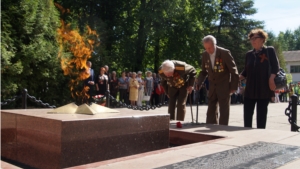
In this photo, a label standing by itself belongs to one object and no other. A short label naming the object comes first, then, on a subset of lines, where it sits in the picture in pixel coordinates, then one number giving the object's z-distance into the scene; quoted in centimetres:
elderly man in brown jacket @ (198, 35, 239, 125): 655
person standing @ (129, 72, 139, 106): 1520
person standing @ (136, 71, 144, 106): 1599
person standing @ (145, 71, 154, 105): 1647
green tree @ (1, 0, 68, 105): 1162
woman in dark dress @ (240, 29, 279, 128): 624
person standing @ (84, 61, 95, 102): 1110
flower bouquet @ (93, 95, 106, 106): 952
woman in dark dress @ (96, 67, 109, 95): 1310
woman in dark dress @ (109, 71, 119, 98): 1563
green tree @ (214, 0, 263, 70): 3844
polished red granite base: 387
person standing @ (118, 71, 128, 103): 1584
